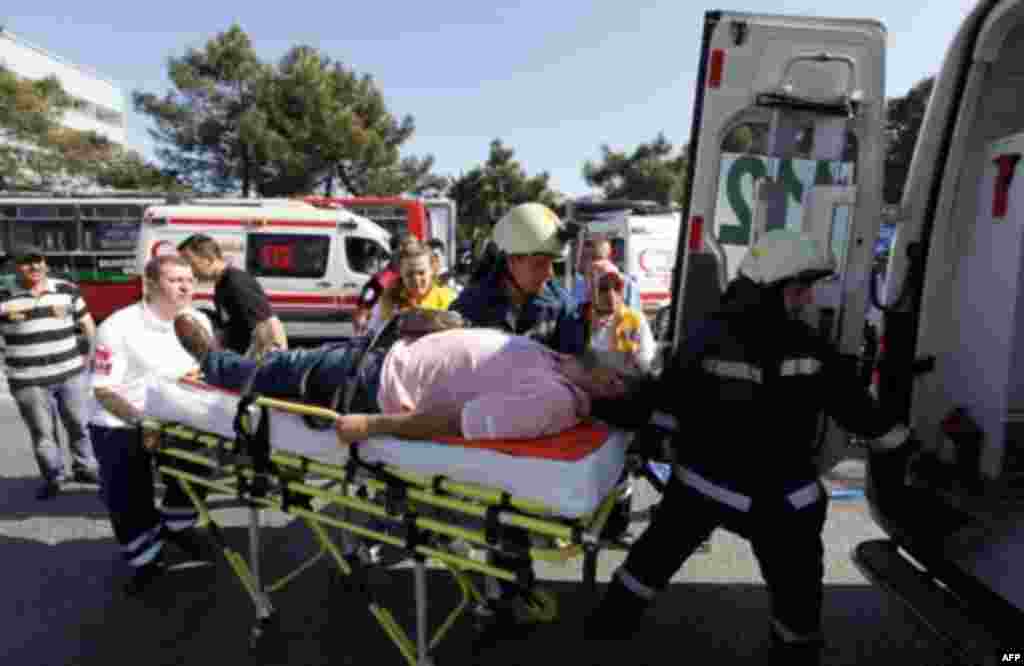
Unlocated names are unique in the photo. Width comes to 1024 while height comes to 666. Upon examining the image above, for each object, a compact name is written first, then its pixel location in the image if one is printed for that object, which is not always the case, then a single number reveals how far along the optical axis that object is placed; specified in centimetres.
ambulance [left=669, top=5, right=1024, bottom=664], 207
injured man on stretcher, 185
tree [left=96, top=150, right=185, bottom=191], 2238
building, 3878
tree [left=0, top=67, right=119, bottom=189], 1741
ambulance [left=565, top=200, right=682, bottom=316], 1027
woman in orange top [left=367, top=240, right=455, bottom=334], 365
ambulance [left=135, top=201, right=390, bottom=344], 1009
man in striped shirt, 397
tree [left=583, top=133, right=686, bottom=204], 3183
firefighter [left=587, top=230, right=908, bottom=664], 190
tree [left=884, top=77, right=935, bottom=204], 1224
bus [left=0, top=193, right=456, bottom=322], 1223
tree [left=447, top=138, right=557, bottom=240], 2855
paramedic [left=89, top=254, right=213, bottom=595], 283
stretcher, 170
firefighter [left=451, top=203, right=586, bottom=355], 232
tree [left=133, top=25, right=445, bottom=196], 2250
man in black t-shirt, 375
